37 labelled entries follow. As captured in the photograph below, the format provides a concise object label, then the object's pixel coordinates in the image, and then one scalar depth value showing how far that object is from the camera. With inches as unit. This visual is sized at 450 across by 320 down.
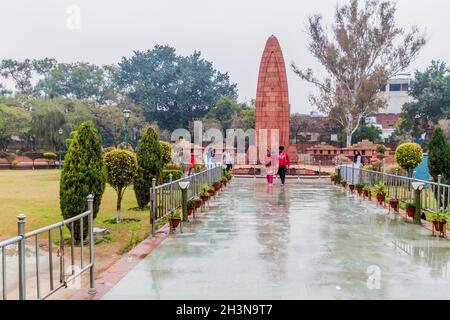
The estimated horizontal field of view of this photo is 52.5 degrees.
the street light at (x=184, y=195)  343.0
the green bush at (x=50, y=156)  1342.3
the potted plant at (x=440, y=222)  296.7
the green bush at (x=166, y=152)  611.8
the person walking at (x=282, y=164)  710.5
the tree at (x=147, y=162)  435.5
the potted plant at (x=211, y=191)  479.5
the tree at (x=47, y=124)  1513.3
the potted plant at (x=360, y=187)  531.2
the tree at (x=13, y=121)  1471.5
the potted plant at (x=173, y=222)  310.5
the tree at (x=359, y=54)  1310.3
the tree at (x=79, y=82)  2068.2
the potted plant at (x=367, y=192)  500.5
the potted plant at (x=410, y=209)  357.4
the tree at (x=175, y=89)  1892.2
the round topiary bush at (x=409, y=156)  589.3
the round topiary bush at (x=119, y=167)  372.8
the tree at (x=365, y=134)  1507.1
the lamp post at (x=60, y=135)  1278.3
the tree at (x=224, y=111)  1754.6
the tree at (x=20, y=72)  2069.4
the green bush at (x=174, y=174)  673.5
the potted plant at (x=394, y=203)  404.8
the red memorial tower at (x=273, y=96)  1117.1
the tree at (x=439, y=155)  469.7
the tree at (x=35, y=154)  1509.6
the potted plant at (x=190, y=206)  367.6
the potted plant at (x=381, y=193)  445.4
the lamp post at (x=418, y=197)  339.9
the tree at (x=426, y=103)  1478.8
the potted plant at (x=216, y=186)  552.7
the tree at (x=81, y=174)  286.4
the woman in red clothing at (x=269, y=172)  724.8
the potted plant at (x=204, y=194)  442.1
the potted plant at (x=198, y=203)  402.9
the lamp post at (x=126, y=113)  805.9
